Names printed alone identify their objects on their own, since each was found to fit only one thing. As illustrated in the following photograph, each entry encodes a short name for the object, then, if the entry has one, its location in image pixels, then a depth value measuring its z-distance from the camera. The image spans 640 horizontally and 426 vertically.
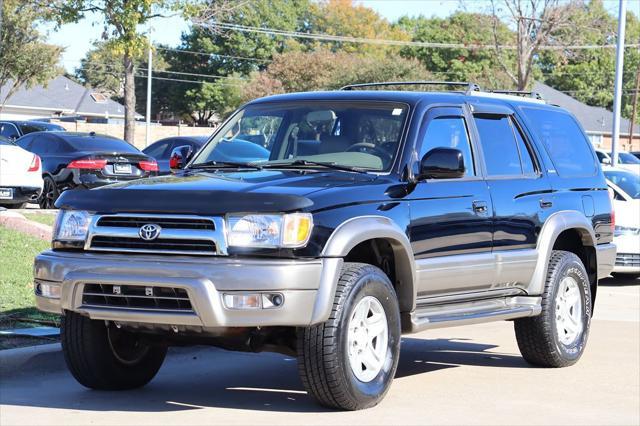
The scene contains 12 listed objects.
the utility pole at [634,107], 70.49
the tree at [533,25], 41.38
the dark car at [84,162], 20.36
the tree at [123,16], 28.52
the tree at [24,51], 42.12
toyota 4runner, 6.59
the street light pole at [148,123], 51.59
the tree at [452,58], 75.88
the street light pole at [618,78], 27.62
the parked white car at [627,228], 16.22
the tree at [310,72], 67.50
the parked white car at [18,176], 17.98
